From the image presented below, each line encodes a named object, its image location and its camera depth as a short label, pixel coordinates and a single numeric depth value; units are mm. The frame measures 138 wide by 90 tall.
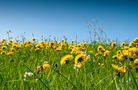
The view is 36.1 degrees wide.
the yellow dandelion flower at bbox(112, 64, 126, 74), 1547
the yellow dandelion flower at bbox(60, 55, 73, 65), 1783
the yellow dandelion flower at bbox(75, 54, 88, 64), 1615
